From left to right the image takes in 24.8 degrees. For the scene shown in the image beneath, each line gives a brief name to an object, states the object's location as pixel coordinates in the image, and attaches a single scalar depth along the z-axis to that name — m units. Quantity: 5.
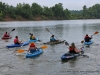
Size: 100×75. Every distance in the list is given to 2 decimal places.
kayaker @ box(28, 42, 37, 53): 21.67
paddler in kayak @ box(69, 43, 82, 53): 21.02
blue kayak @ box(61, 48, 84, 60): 19.75
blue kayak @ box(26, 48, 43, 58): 21.03
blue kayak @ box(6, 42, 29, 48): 27.53
